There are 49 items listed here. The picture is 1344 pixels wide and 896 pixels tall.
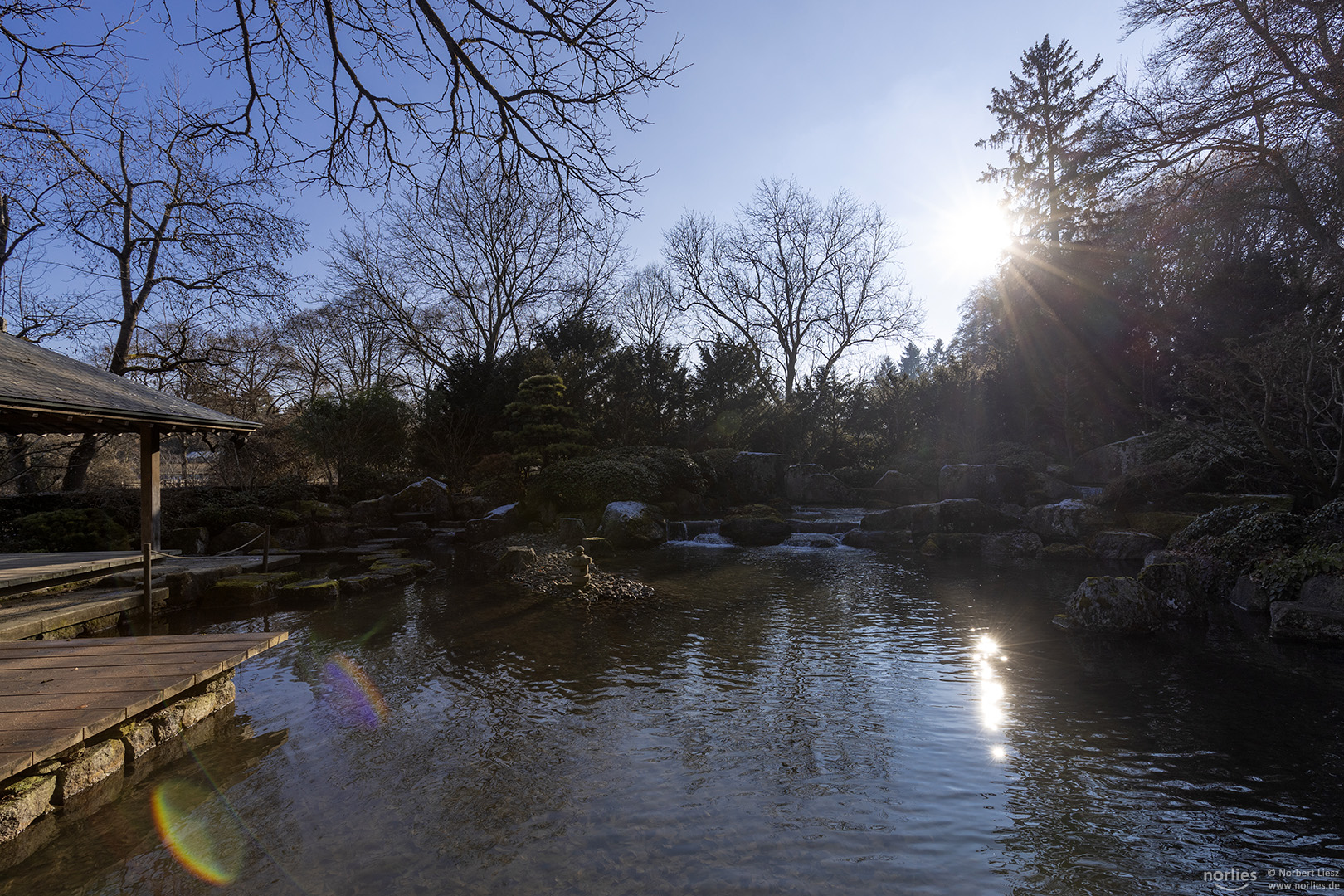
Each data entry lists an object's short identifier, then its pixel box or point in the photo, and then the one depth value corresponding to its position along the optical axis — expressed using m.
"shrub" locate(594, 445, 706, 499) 18.03
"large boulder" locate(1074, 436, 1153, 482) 16.19
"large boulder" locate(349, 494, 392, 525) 17.30
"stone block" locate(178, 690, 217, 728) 4.94
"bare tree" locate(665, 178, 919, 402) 29.98
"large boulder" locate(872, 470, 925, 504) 18.81
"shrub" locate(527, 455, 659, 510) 16.47
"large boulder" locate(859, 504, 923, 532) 14.86
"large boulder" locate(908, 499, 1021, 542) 14.38
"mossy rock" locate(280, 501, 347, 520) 15.57
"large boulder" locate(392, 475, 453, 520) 17.92
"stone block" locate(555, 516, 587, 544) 14.79
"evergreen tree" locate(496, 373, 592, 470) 19.38
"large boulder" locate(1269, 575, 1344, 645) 6.68
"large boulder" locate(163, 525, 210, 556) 12.79
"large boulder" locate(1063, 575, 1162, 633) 7.38
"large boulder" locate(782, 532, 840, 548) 14.56
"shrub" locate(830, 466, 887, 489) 21.62
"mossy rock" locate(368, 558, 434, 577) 11.37
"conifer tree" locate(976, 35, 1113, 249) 21.14
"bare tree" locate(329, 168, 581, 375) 25.67
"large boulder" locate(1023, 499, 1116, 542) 13.15
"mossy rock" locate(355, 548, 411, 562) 12.47
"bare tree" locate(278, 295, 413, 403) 26.44
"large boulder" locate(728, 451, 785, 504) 19.81
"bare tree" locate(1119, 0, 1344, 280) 9.18
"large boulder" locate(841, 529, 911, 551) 14.01
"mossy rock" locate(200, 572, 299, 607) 9.12
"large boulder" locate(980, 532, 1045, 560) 12.76
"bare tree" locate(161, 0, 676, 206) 4.30
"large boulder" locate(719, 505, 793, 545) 15.12
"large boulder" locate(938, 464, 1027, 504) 16.69
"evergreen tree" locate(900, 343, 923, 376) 75.88
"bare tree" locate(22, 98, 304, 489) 13.35
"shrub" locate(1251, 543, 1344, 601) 7.39
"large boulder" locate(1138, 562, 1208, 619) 7.89
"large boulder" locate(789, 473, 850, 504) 20.33
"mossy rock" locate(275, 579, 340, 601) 9.36
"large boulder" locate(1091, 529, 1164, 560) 11.45
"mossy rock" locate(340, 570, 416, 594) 10.16
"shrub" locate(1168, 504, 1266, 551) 9.77
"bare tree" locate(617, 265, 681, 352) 32.69
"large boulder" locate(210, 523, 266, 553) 13.45
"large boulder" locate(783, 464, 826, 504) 20.53
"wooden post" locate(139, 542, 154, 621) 7.36
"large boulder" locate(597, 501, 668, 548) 14.62
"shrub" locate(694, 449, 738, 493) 19.50
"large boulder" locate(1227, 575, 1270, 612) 8.02
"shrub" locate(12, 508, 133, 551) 11.36
